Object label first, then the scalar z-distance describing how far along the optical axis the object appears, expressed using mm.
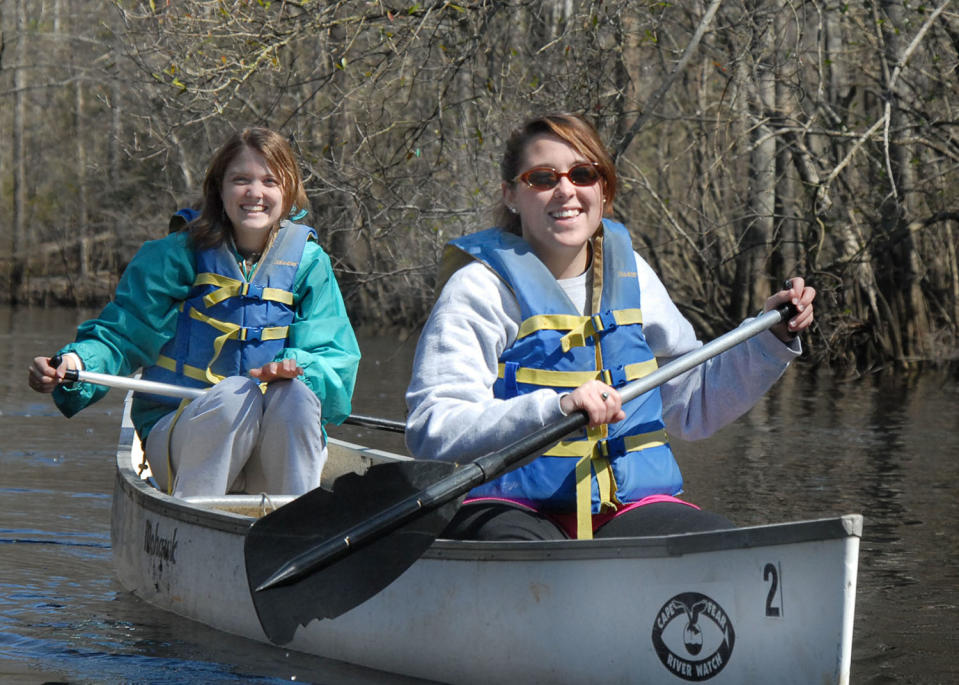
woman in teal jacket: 7830
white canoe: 5079
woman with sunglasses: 5516
